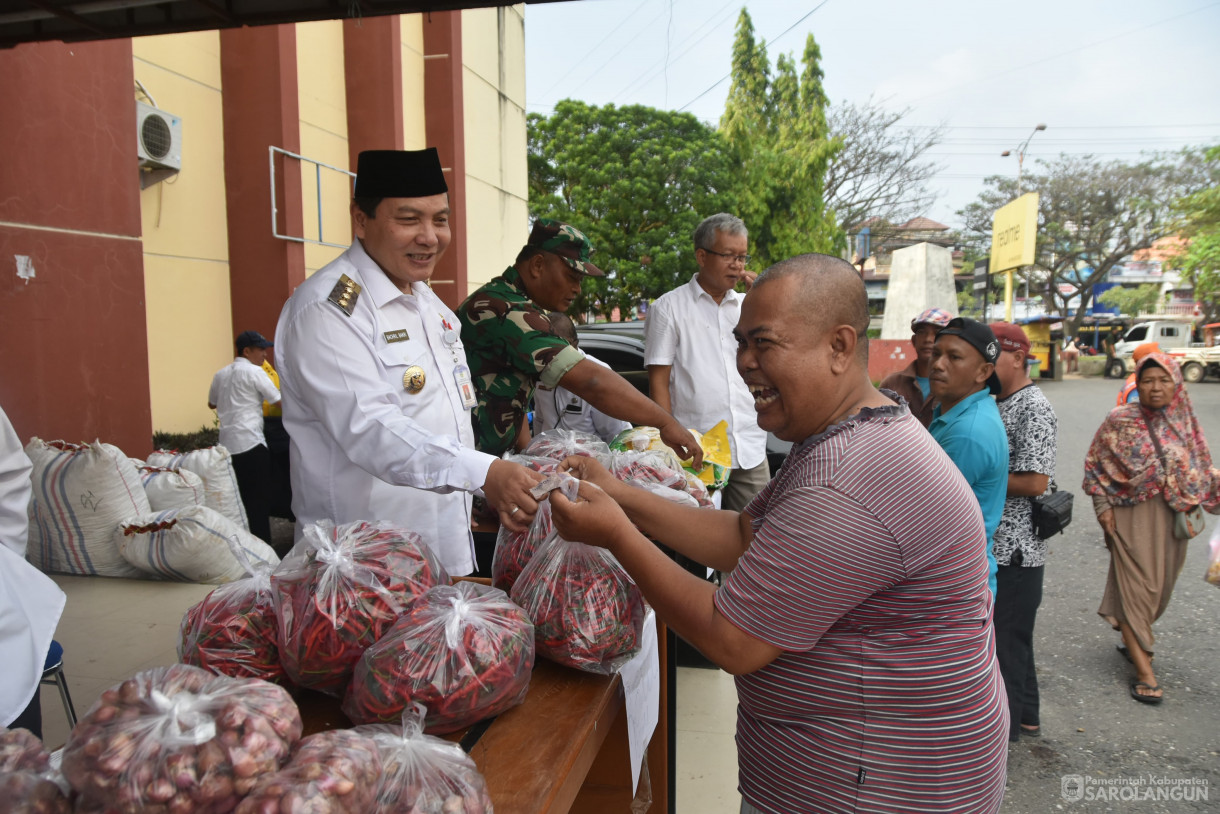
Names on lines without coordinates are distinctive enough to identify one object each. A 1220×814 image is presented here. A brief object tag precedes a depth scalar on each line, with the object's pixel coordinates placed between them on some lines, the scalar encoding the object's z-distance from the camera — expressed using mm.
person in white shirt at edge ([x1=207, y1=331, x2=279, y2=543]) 5980
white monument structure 20891
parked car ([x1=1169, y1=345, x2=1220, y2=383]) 23797
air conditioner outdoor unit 6102
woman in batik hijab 4020
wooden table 1270
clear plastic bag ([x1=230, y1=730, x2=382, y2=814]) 917
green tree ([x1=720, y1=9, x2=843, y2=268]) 23062
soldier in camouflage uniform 2846
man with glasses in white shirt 4414
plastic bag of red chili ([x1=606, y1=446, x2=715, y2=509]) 2260
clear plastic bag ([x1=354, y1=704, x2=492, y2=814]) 1010
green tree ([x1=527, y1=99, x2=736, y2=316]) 21234
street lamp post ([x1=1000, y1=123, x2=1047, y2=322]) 20125
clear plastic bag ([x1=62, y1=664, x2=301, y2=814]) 920
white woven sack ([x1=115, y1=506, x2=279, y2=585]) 4250
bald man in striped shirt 1271
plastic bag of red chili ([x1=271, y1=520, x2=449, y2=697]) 1393
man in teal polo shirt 2955
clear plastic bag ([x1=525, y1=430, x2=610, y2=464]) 2463
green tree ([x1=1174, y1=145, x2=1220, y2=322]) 20750
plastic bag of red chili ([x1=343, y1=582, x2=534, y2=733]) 1312
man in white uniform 1951
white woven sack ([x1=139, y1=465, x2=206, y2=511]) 4707
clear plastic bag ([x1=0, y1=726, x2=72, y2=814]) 927
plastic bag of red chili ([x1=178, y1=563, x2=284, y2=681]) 1428
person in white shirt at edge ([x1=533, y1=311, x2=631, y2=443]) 3770
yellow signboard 19641
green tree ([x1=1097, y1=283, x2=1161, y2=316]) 43812
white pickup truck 25266
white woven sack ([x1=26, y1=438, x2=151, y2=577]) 4094
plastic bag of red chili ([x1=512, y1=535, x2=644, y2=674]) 1625
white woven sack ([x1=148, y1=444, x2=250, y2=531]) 5059
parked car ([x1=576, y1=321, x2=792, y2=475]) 6086
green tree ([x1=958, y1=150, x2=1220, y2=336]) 30594
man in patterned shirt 3375
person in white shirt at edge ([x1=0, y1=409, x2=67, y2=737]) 1678
